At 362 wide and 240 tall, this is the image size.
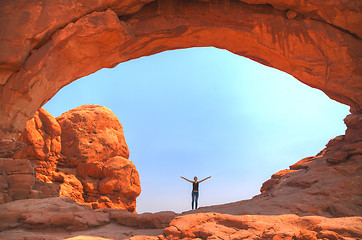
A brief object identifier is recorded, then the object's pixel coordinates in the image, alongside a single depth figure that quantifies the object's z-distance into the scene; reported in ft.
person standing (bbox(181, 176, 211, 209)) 34.73
